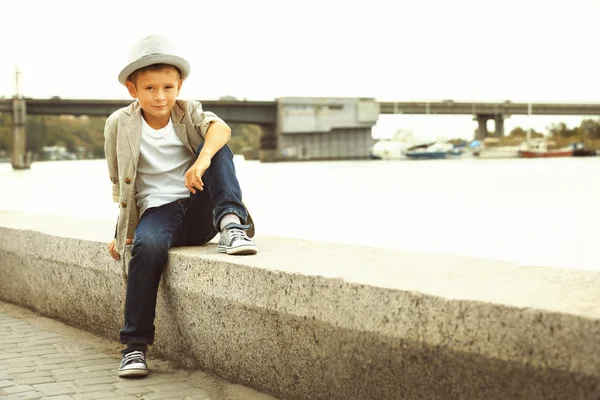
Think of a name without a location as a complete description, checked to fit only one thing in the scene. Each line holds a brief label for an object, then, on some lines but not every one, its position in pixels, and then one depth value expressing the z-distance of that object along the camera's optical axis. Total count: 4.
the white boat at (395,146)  110.38
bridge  67.38
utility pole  66.88
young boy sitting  3.86
